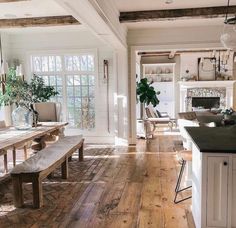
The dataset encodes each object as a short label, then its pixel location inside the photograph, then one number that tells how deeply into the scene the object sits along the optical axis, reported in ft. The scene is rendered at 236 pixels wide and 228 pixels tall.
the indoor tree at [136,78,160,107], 27.73
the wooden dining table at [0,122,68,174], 11.21
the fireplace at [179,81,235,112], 33.09
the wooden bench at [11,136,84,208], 10.45
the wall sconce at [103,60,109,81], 22.22
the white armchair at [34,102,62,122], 19.85
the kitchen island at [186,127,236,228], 7.59
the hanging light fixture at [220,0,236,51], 10.78
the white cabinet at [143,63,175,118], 37.19
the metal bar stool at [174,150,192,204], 10.41
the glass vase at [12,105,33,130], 15.42
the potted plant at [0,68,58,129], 15.69
